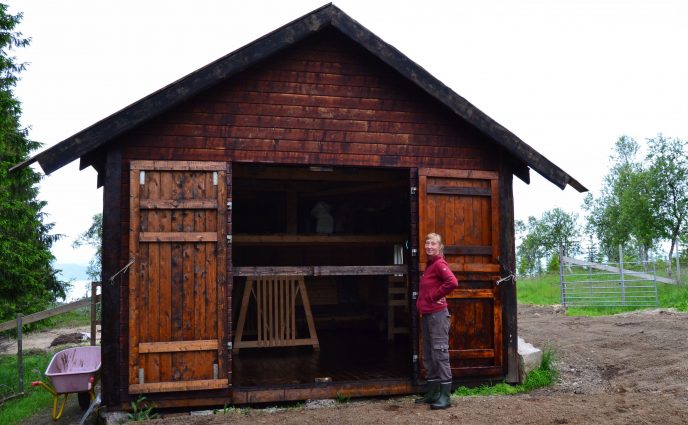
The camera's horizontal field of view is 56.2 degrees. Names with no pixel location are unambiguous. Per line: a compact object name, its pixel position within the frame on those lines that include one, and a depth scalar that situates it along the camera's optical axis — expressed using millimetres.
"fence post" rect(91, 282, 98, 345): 9461
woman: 6648
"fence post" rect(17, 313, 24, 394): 9500
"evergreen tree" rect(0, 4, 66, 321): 14055
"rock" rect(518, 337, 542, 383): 8086
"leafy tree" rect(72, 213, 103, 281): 44531
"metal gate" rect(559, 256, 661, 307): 18531
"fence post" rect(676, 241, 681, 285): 19703
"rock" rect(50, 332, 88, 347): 16072
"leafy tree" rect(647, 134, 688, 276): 35688
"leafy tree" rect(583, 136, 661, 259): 36438
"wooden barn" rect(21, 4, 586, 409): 6809
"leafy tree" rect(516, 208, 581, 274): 63250
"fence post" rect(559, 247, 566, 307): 19906
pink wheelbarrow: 7457
